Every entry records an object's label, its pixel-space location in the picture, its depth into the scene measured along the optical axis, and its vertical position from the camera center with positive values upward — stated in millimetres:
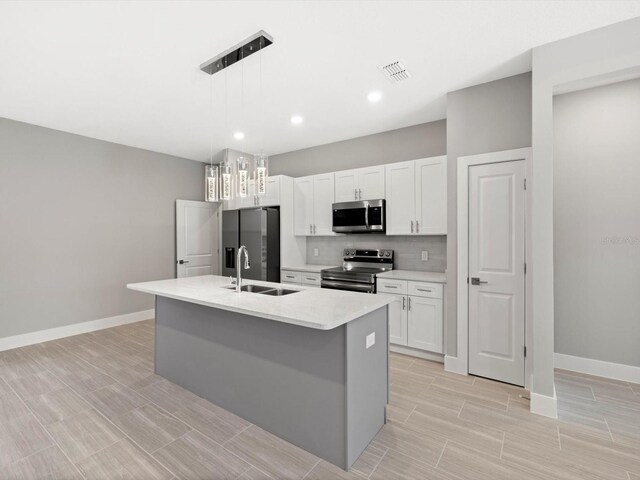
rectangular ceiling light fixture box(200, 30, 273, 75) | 2337 +1511
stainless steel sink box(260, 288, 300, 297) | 2834 -476
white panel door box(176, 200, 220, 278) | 5684 +30
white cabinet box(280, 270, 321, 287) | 4426 -563
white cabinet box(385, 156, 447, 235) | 3693 +533
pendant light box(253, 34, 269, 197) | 2539 +557
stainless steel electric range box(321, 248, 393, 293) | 3879 -412
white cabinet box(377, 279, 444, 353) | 3398 -843
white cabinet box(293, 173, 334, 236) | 4695 +552
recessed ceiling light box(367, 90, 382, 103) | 3246 +1532
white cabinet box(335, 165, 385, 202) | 4172 +772
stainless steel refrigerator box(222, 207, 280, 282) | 4703 +9
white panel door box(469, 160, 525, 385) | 2877 -296
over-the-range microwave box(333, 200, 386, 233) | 4113 +315
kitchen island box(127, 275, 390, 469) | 1910 -872
